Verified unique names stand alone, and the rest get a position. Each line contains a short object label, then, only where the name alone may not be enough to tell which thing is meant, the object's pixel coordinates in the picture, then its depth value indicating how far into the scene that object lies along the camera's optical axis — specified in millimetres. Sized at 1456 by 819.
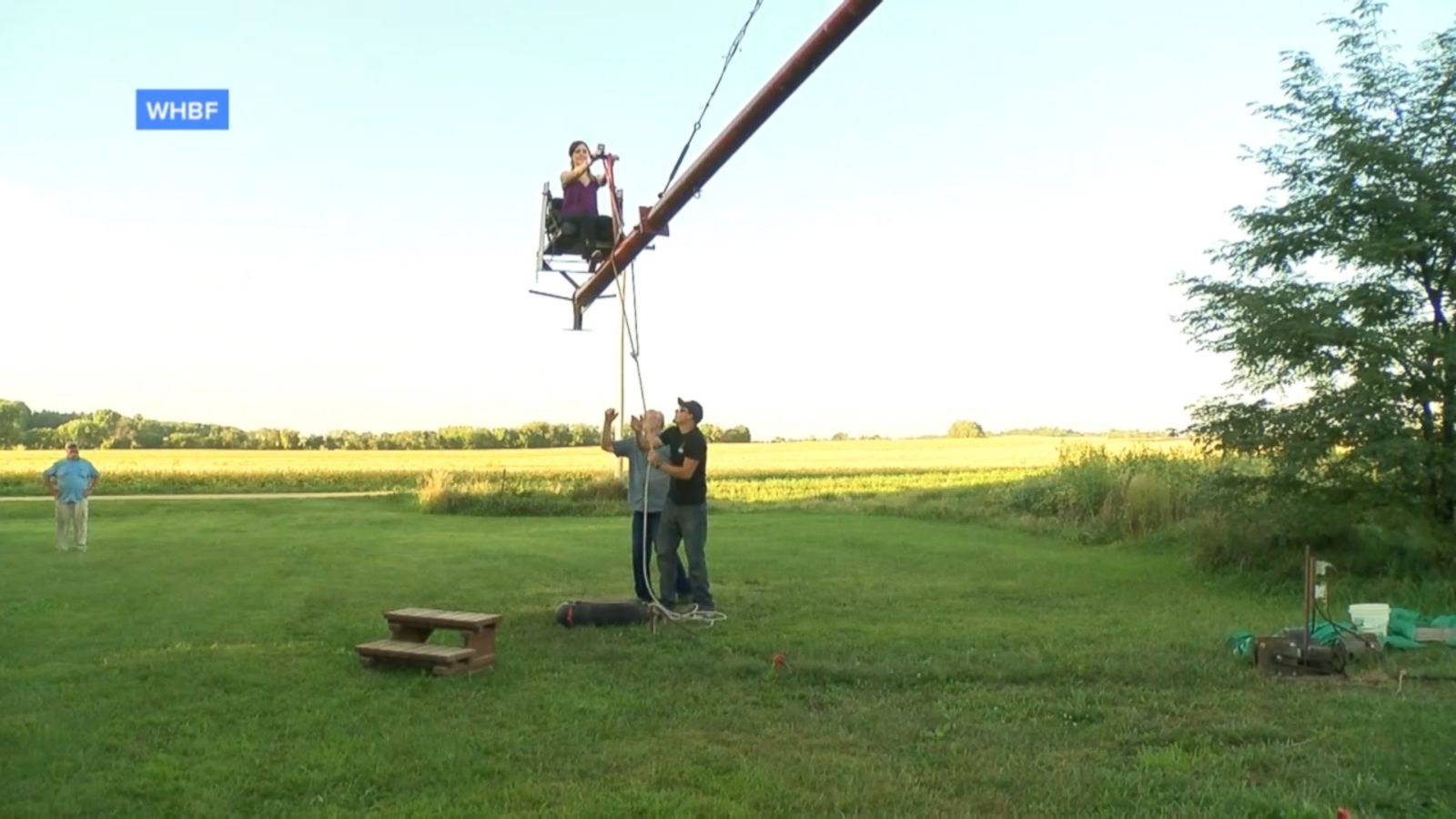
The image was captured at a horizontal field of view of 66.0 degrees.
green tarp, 7934
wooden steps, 7438
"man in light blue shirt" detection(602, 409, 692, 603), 10602
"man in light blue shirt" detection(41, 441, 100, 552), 17391
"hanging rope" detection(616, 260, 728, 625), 9477
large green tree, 12211
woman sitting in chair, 10078
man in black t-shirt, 10141
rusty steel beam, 6371
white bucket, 8414
